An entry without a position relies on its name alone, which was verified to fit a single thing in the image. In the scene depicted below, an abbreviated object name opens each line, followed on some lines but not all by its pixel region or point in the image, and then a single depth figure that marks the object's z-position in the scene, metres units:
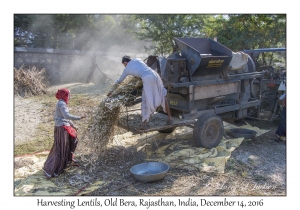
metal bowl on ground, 4.54
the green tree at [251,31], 12.15
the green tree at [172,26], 14.96
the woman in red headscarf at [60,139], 4.84
